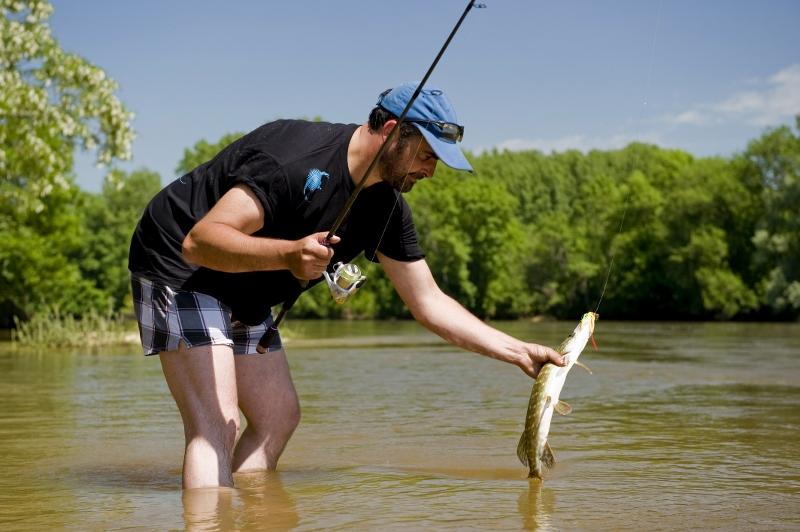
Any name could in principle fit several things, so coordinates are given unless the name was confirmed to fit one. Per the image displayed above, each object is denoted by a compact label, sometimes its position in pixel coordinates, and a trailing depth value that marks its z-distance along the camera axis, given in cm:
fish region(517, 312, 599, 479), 464
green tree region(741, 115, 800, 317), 4950
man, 397
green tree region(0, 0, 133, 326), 1759
